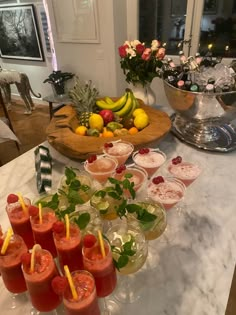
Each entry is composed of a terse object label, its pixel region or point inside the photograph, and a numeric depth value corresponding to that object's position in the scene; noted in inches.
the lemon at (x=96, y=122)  44.2
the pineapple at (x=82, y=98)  47.5
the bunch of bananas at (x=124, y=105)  49.0
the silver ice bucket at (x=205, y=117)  39.5
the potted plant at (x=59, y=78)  117.3
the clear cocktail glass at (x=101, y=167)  31.1
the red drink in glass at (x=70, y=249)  20.5
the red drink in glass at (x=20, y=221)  23.5
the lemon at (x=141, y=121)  44.4
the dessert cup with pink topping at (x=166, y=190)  27.7
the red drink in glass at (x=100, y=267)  19.0
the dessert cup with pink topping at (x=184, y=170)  30.2
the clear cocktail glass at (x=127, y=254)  20.4
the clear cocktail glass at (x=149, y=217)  23.1
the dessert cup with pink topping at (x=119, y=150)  34.9
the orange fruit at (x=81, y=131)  42.5
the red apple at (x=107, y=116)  46.1
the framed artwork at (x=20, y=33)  137.3
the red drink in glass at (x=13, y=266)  19.8
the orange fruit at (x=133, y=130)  43.0
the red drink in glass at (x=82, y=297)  17.1
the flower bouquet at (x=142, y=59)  47.4
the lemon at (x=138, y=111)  46.0
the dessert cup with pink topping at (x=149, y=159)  32.9
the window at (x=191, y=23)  86.6
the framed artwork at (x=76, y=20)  100.6
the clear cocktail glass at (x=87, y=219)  22.6
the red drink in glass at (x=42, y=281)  18.4
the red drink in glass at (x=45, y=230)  22.3
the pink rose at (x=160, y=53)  47.9
